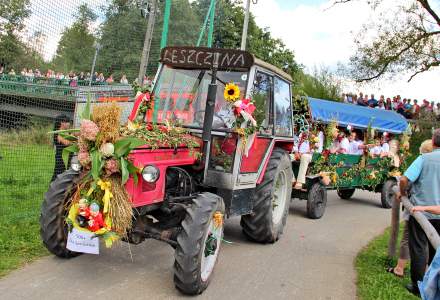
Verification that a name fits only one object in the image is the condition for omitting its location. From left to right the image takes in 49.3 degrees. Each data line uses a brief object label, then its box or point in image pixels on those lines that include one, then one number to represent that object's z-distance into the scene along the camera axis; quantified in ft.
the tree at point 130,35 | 29.60
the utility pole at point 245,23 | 48.52
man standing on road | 16.65
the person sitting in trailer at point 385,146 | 39.65
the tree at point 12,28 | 24.84
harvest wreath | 13.64
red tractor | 15.05
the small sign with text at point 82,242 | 14.16
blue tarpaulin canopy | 35.60
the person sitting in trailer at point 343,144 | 35.86
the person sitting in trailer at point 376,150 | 38.40
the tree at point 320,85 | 73.10
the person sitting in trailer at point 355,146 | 37.57
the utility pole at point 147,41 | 26.94
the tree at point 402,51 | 78.69
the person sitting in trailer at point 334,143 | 33.45
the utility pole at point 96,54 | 28.86
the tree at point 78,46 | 27.97
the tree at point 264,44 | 123.34
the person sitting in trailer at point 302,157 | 28.78
